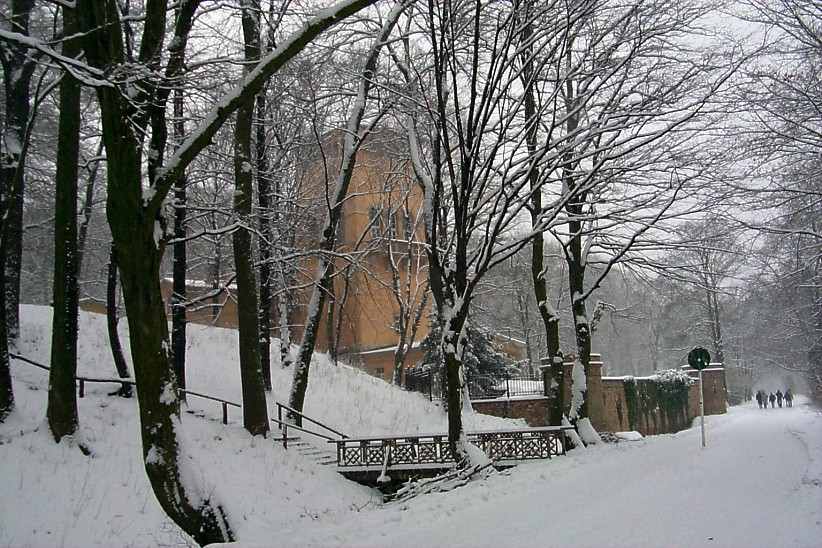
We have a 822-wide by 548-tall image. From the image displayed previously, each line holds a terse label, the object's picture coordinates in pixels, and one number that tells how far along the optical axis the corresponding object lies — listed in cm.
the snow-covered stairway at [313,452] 1546
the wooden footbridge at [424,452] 1486
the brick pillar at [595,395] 2348
